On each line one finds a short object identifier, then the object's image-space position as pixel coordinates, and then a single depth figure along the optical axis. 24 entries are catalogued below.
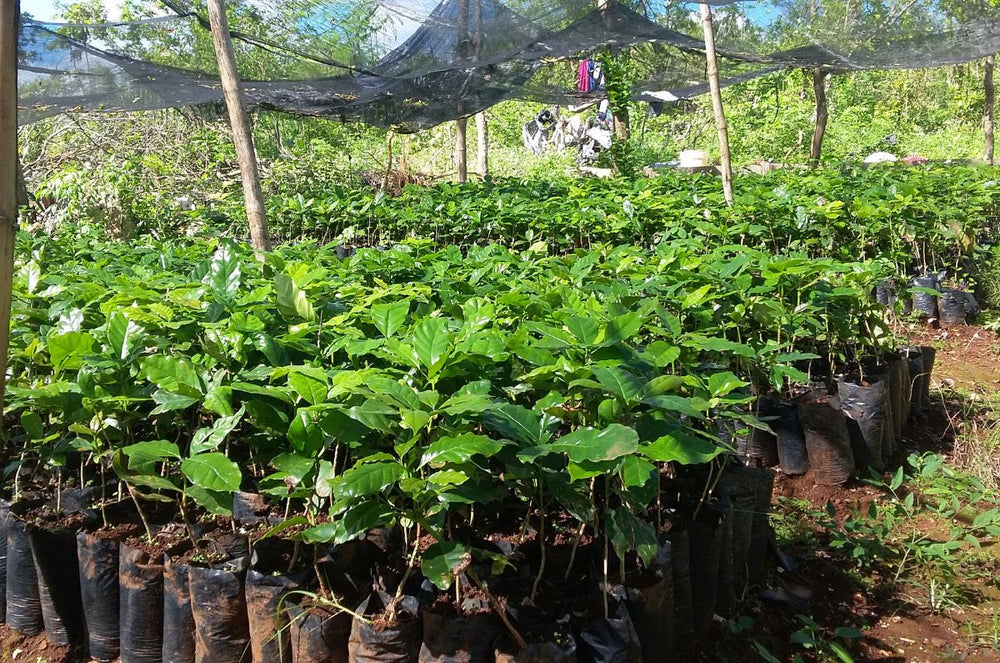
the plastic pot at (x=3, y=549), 2.15
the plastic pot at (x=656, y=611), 1.64
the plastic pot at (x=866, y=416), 3.04
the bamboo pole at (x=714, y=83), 4.87
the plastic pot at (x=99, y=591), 1.96
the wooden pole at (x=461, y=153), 10.30
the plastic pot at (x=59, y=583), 2.02
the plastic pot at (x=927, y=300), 5.19
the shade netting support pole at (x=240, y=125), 4.59
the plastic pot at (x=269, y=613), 1.66
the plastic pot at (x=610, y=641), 1.49
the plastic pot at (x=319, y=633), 1.61
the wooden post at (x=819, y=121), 10.84
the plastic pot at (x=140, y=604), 1.89
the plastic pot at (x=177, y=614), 1.81
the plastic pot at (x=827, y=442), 2.93
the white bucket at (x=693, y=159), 14.89
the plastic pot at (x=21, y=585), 2.09
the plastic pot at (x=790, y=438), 3.00
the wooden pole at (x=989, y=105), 12.26
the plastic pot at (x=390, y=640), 1.52
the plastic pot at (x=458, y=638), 1.49
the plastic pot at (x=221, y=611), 1.74
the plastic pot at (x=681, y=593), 1.81
